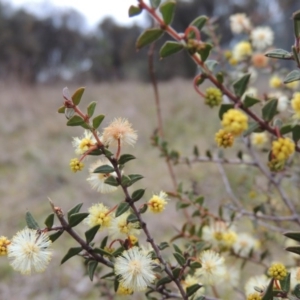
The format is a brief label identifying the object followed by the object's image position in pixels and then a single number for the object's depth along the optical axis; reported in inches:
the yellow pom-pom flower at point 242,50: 13.9
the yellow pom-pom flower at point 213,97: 6.6
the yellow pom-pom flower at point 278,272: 6.7
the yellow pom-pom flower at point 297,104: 6.6
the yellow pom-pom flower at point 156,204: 7.0
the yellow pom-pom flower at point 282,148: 5.7
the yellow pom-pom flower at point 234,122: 5.7
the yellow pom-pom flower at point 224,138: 6.2
